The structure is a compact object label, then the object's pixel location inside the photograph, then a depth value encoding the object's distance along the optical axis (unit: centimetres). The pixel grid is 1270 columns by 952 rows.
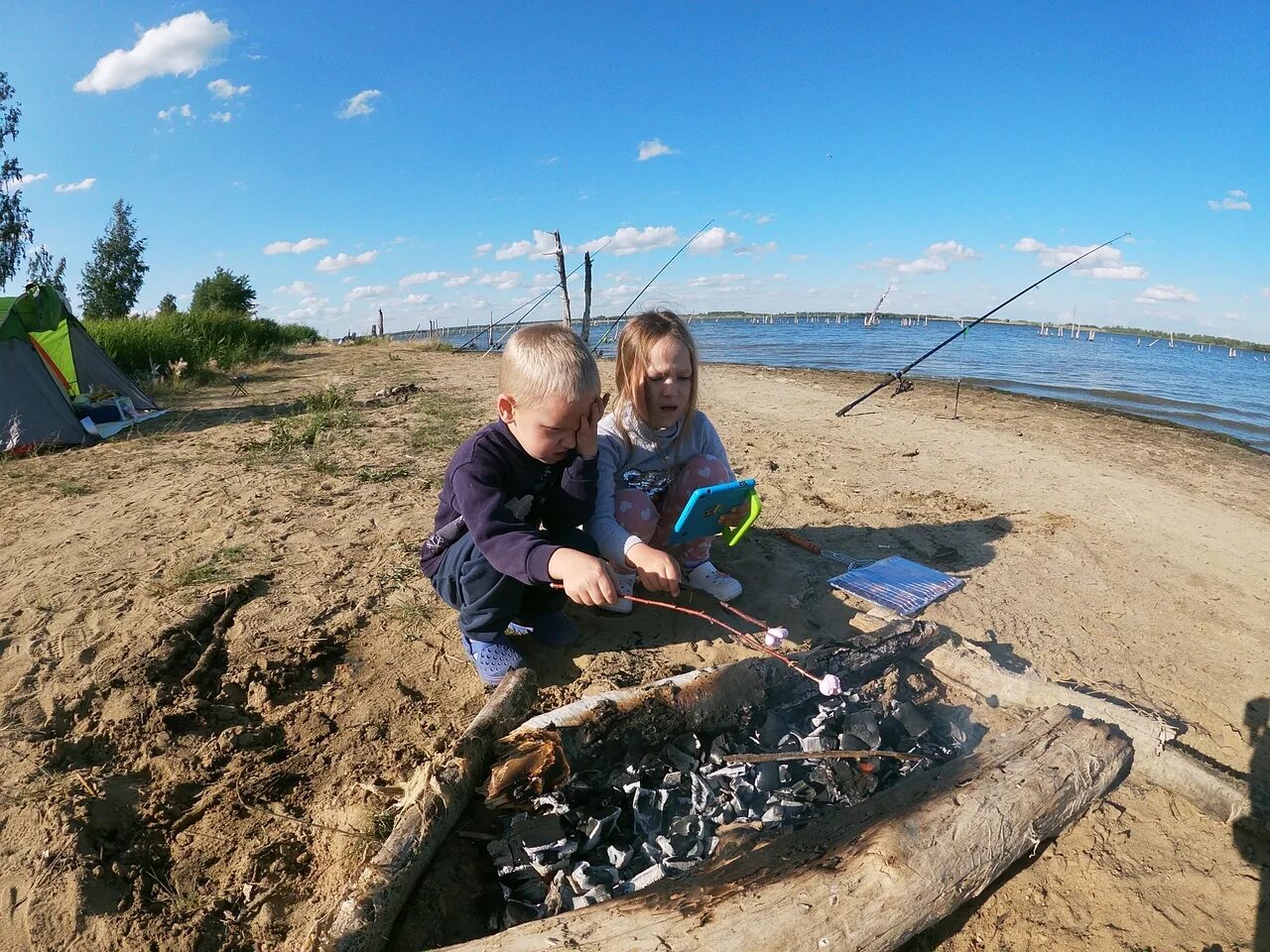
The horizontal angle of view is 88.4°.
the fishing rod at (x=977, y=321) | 732
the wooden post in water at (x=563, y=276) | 1909
